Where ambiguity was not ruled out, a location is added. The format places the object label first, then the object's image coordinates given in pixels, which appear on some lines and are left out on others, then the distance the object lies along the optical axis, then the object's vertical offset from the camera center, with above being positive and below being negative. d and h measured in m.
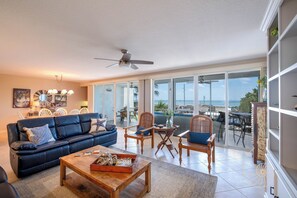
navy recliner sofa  2.44 -0.92
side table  3.46 -0.87
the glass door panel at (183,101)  4.76 -0.07
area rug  2.03 -1.34
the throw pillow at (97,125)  3.94 -0.72
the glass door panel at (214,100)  4.21 -0.03
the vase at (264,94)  2.97 +0.11
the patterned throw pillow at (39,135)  2.76 -0.72
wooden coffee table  1.67 -0.98
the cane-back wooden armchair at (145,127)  3.71 -0.82
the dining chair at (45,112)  5.41 -0.51
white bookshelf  1.37 -0.02
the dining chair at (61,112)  5.38 -0.51
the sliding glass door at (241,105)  3.79 -0.16
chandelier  5.73 +0.92
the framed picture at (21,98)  5.94 +0.04
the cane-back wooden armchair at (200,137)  2.70 -0.78
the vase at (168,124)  3.61 -0.64
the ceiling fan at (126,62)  2.77 +0.74
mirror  6.54 +0.05
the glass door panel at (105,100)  7.19 -0.07
